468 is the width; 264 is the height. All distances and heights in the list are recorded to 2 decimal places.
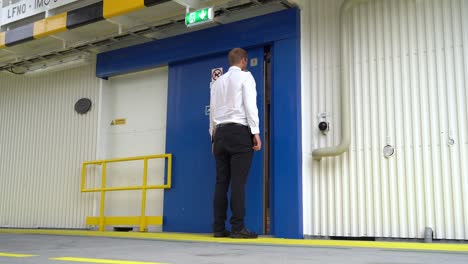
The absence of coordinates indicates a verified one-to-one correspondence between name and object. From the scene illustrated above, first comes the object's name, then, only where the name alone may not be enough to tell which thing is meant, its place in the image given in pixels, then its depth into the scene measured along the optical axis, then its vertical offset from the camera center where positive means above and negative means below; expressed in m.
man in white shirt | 4.46 +0.57
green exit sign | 5.03 +1.81
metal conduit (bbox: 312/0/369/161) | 4.72 +0.95
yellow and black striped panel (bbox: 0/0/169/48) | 5.45 +2.06
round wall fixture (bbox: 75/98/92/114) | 7.03 +1.31
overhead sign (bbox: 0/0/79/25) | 6.25 +2.38
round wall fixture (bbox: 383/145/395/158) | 4.61 +0.48
